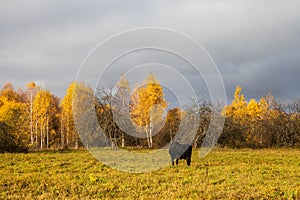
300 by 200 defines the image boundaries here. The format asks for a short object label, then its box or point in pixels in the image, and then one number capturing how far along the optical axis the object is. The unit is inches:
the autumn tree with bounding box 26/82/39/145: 2388.9
